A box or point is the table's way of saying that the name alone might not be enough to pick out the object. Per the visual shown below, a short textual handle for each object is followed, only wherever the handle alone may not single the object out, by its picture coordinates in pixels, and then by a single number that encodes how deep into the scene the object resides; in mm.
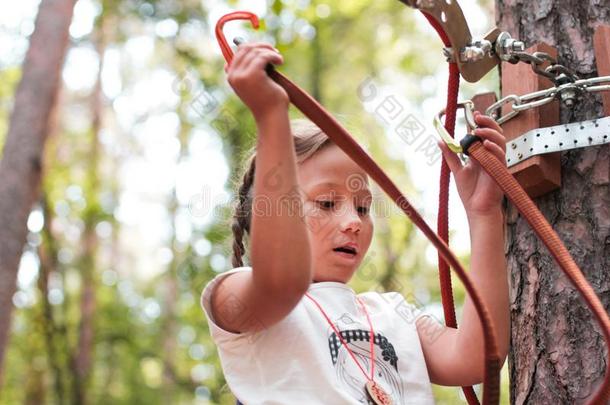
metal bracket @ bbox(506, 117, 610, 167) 1942
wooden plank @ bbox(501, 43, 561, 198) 1952
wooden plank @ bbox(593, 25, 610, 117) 1954
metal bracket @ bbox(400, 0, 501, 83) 1872
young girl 1702
